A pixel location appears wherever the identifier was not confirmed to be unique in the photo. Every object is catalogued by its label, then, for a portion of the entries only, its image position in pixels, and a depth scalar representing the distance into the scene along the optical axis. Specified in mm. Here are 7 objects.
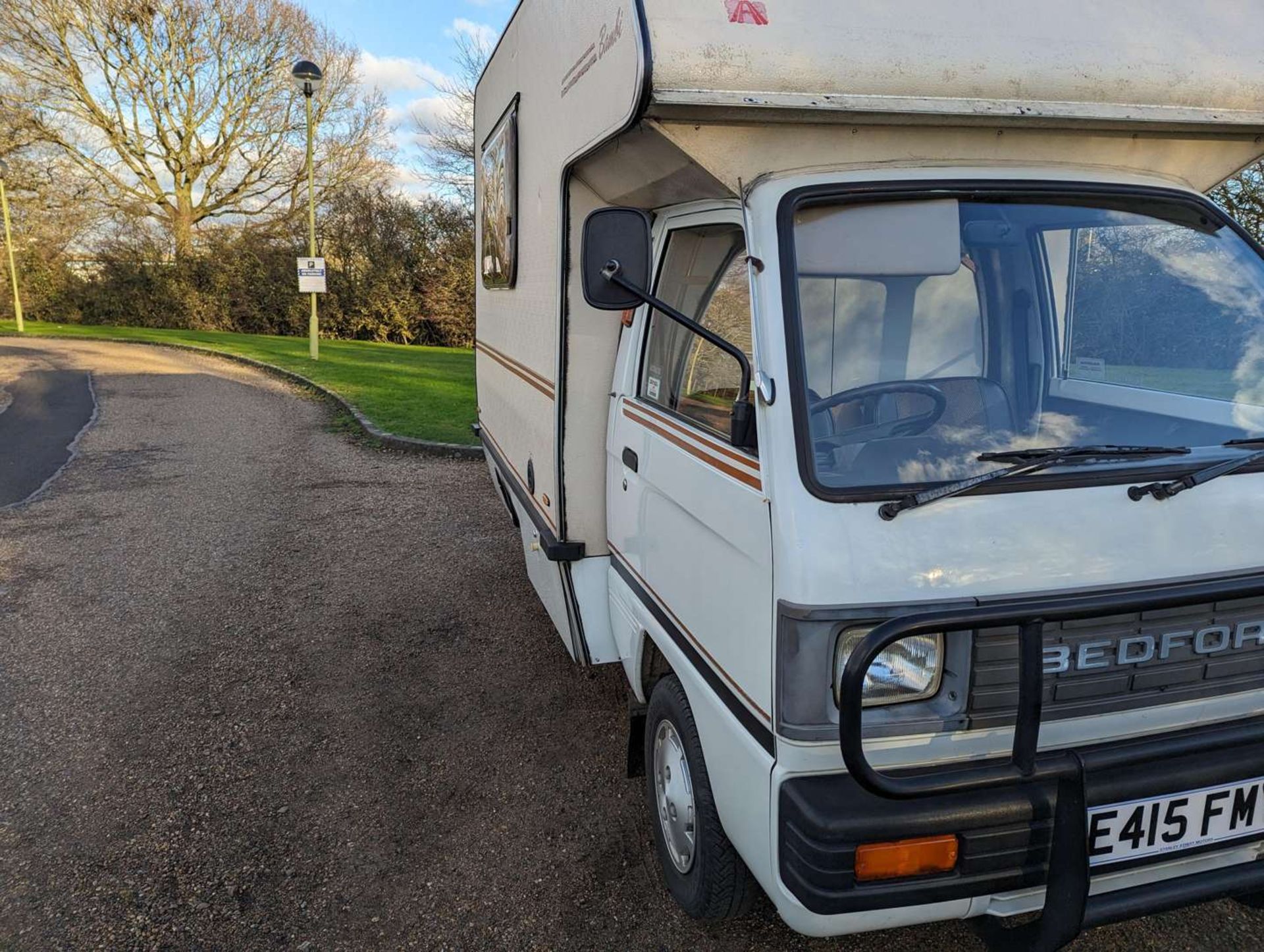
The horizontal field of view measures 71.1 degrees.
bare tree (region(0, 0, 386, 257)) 23797
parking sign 16406
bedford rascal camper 1962
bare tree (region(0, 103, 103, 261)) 24609
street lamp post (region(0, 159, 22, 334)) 24109
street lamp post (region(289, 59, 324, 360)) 15203
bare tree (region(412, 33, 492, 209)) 20734
